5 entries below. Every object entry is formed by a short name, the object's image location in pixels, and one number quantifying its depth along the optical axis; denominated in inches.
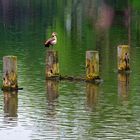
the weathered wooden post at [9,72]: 1529.7
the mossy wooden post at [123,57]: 1763.0
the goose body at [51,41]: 1812.3
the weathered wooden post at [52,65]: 1672.0
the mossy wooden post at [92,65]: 1641.2
